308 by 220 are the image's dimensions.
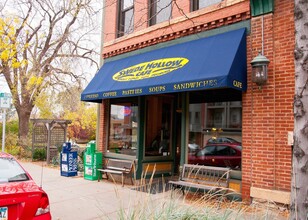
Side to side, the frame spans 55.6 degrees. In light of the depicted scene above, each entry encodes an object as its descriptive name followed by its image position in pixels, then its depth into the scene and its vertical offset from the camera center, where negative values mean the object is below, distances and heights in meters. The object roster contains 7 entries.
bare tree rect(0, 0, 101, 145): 17.72 +4.29
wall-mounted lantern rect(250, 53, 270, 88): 6.42 +1.38
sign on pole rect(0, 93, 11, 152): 10.51 +0.82
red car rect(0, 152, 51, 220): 3.92 -1.03
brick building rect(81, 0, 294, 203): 6.49 +1.09
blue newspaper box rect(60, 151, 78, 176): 10.90 -1.43
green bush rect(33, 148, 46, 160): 15.57 -1.57
